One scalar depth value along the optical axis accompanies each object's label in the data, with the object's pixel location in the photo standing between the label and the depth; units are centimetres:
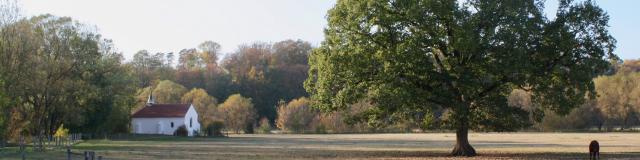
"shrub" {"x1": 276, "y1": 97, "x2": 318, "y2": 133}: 12825
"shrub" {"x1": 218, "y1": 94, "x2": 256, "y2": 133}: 12581
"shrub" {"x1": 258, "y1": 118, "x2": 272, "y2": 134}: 12812
